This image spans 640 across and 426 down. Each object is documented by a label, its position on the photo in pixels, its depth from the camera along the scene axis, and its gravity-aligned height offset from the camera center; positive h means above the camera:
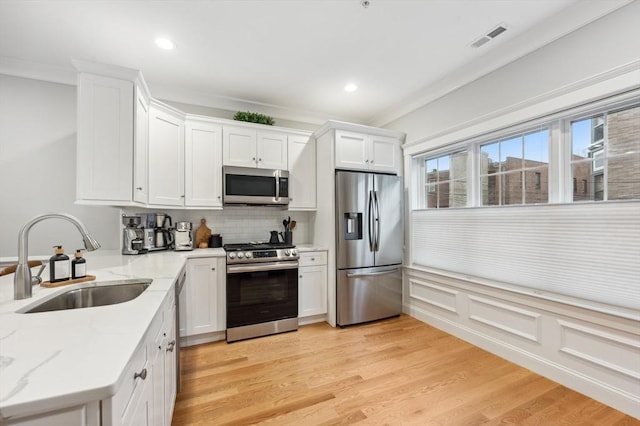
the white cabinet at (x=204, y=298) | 2.81 -0.84
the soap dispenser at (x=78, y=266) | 1.59 -0.29
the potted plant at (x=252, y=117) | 3.43 +1.19
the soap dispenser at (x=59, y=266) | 1.52 -0.27
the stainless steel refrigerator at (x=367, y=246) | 3.31 -0.38
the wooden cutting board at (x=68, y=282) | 1.47 -0.36
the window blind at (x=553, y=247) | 1.93 -0.27
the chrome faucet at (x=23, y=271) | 1.27 -0.25
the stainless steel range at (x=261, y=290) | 2.95 -0.81
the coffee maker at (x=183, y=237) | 3.09 -0.23
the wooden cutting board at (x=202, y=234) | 3.39 -0.23
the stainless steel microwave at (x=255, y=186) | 3.28 +0.35
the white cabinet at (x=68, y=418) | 0.60 -0.45
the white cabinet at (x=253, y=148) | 3.31 +0.81
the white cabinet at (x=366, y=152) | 3.40 +0.79
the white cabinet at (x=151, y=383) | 0.77 -0.61
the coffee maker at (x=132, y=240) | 2.72 -0.23
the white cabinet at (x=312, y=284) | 3.33 -0.82
